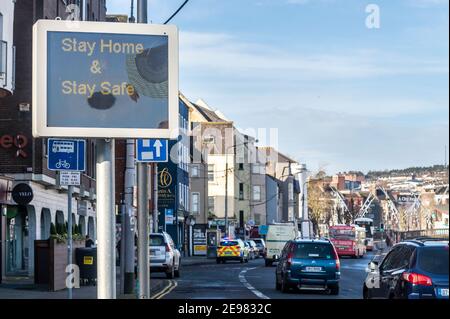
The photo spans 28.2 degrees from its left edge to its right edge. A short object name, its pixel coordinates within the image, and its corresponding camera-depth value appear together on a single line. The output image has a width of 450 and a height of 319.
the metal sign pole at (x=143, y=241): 15.05
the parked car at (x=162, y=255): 34.47
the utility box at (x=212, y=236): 79.25
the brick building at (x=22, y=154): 32.62
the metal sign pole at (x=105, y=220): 7.66
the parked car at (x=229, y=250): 58.38
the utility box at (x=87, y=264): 26.25
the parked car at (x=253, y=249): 70.75
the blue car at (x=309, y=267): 25.25
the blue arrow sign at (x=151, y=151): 17.27
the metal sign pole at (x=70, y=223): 15.98
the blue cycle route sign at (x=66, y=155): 16.54
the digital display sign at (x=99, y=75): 7.34
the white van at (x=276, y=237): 53.41
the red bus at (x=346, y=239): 67.50
